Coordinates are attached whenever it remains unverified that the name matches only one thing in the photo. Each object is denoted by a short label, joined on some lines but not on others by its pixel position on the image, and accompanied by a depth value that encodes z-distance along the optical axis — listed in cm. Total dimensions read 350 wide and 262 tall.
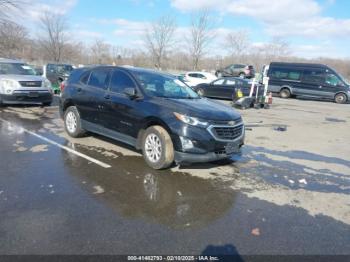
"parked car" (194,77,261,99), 1819
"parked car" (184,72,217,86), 2461
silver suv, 1159
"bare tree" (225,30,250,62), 5588
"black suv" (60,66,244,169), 549
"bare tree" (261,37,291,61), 6157
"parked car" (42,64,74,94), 1793
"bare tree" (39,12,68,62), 4090
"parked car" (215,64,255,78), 3462
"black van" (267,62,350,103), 2200
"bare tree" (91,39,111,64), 5616
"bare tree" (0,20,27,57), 2790
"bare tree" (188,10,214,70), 4299
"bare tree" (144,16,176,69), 4409
